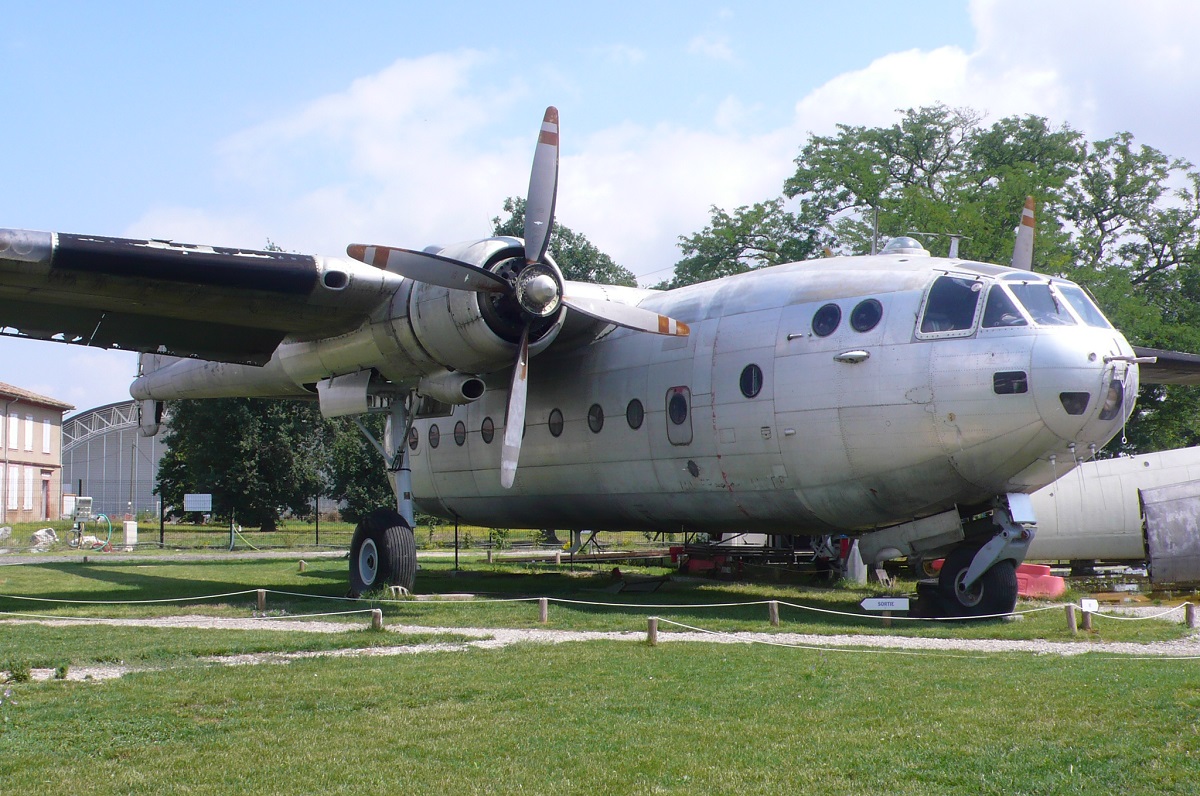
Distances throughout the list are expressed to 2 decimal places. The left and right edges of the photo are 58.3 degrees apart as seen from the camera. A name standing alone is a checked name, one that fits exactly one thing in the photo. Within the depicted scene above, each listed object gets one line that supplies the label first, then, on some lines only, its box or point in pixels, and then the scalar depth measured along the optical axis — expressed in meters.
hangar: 83.75
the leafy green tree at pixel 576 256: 59.50
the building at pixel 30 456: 59.09
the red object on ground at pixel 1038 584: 18.92
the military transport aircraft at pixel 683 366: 13.78
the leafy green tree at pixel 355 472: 53.97
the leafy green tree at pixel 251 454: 53.12
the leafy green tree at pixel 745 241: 48.62
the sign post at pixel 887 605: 14.83
